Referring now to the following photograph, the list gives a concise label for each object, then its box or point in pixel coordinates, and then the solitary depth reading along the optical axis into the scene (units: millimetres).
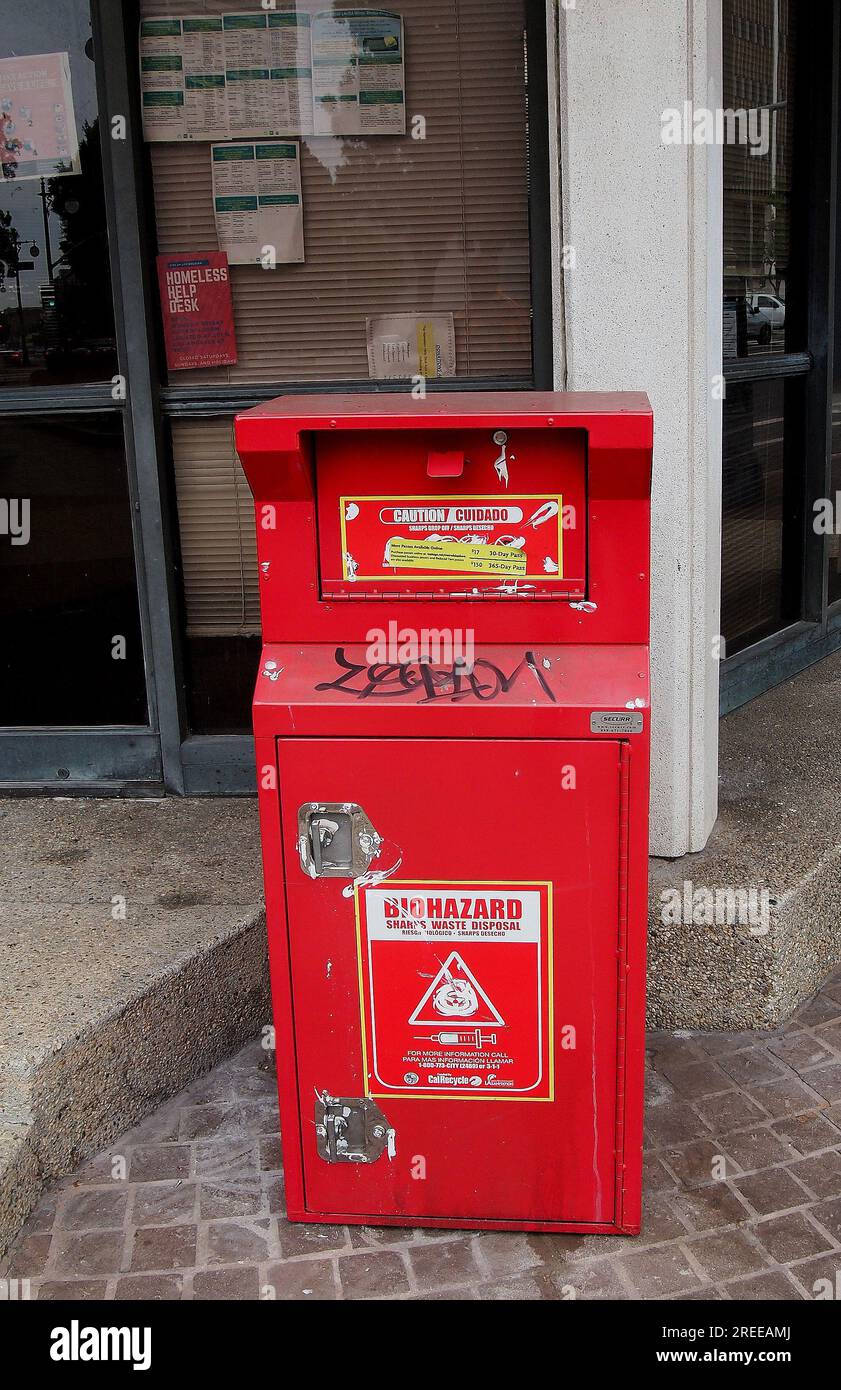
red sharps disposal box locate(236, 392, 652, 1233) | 2469
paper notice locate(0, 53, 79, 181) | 4023
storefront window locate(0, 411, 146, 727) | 4281
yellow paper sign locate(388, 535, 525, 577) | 2523
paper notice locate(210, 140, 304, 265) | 4070
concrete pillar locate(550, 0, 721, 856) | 3217
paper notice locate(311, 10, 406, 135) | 3957
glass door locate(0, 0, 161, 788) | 4039
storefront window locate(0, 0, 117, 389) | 4004
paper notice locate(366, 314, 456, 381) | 4191
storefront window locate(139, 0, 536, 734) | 3967
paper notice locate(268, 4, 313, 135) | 3969
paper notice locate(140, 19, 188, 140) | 3975
